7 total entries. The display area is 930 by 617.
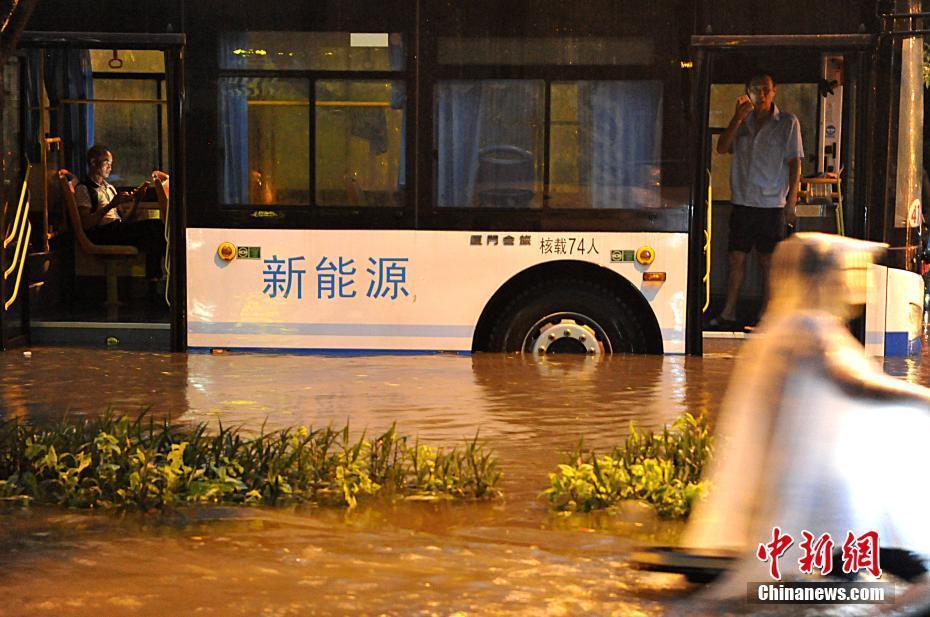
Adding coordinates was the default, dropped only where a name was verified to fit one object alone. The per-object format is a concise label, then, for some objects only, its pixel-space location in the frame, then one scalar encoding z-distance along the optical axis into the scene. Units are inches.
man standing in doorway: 487.2
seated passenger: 542.3
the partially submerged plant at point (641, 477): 282.2
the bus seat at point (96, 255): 530.3
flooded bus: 447.5
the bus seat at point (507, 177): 453.1
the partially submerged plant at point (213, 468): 287.1
